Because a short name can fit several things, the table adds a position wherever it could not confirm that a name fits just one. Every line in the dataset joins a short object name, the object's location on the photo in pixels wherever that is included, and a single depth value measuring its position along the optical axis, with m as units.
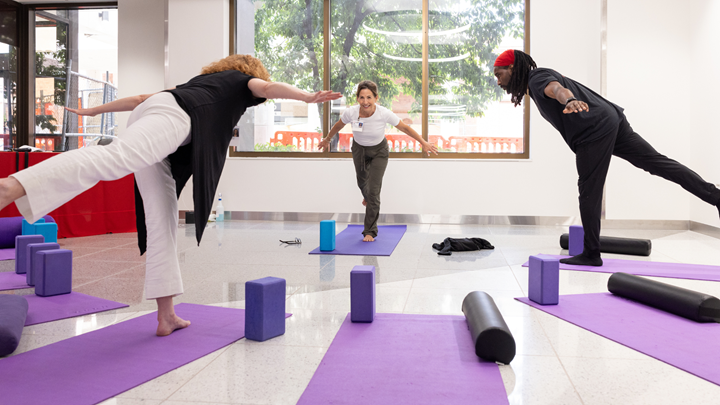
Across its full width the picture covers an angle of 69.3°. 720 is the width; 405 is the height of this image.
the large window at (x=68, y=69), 7.96
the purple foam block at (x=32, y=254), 2.81
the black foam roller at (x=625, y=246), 3.93
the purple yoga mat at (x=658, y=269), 3.12
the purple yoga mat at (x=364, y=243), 4.14
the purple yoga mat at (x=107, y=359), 1.46
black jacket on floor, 4.12
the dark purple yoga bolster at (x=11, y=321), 1.75
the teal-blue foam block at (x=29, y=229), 3.87
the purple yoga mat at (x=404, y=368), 1.43
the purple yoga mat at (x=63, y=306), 2.24
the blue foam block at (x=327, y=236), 4.20
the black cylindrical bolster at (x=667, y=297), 2.12
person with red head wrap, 3.37
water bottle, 6.83
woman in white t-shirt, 4.91
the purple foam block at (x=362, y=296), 2.14
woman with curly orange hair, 1.72
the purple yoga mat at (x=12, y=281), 2.81
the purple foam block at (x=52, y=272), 2.63
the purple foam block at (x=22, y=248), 3.15
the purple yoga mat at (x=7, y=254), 3.75
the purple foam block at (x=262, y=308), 1.93
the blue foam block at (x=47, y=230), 3.57
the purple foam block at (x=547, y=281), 2.41
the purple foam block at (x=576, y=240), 3.86
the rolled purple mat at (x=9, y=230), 4.18
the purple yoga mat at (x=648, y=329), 1.72
